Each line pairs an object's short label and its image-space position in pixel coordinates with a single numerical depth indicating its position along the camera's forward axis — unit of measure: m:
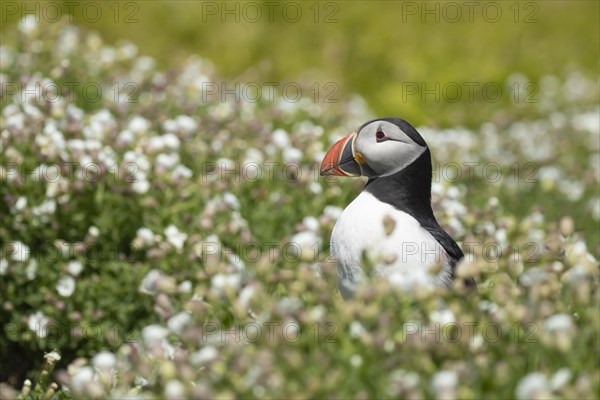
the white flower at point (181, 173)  9.10
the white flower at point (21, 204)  8.61
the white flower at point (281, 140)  10.98
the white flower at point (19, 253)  8.52
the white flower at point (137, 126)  9.87
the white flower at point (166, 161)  9.17
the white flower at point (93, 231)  8.68
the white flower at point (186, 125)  10.50
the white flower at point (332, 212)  8.86
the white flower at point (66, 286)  8.48
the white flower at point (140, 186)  8.83
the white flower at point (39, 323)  8.36
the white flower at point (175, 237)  8.49
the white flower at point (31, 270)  8.58
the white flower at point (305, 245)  5.31
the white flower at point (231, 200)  9.16
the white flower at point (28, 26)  11.84
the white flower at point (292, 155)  10.42
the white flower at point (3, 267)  8.52
